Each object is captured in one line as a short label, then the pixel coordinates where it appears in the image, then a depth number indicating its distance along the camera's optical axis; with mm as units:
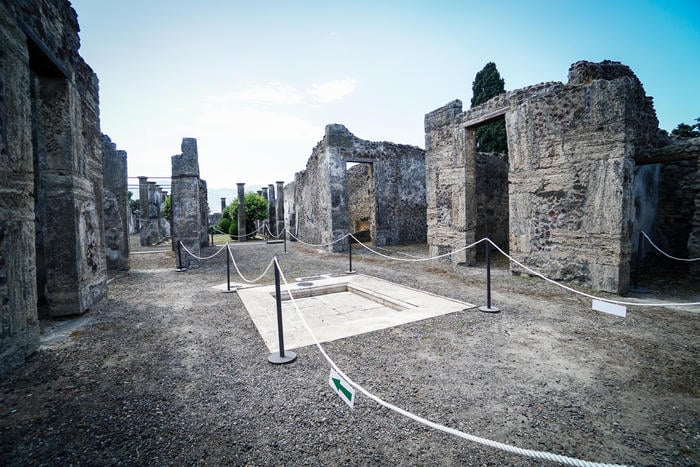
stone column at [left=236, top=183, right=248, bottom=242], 20000
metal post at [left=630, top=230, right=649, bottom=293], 5750
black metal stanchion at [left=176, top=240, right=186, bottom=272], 8711
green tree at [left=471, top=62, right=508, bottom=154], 19484
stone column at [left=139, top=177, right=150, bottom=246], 17516
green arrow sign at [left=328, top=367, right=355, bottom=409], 1991
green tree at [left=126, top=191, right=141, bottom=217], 29833
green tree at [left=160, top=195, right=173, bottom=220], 21875
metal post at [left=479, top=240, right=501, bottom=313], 4611
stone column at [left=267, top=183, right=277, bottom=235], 21312
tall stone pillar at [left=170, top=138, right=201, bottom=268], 9336
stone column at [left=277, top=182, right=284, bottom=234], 20469
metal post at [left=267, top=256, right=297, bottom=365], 3184
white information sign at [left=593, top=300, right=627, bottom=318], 2996
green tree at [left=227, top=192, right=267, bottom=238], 21172
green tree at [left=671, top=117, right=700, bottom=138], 12444
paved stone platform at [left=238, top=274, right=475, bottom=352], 3957
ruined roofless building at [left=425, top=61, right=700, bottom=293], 5484
